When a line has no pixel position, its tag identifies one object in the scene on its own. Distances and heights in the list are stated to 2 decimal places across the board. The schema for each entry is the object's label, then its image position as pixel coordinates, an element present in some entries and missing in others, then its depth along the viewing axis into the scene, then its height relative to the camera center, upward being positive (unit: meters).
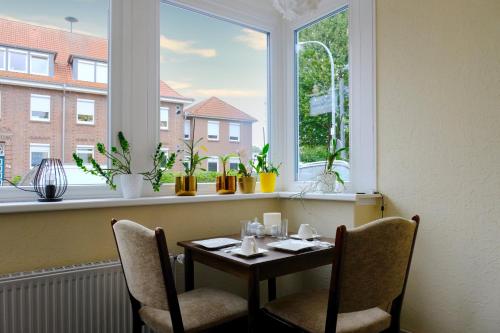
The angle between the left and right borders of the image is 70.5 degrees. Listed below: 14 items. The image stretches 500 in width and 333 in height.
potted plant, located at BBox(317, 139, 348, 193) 2.38 -0.06
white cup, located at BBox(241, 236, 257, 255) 1.66 -0.37
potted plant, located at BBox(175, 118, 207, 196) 2.26 -0.01
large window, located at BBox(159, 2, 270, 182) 2.40 +0.64
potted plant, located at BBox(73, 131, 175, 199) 2.02 -0.01
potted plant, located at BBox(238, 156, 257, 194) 2.54 -0.09
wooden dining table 1.50 -0.45
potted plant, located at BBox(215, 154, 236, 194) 2.45 -0.10
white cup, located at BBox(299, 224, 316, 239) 2.04 -0.37
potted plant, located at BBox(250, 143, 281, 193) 2.66 -0.03
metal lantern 1.84 -0.06
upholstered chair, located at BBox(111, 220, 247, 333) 1.38 -0.53
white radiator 1.58 -0.63
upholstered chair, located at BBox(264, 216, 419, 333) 1.32 -0.45
